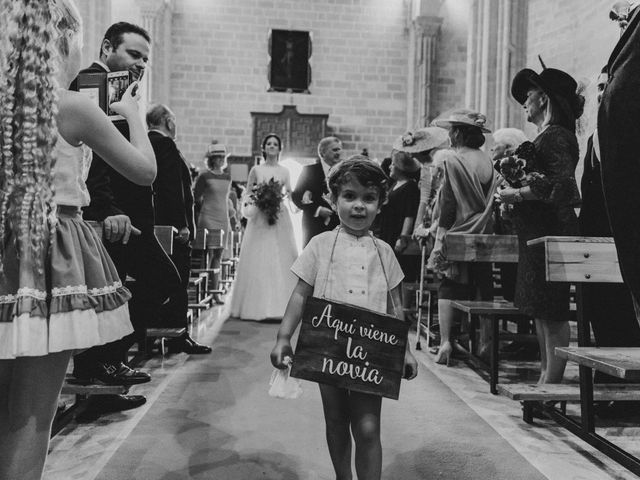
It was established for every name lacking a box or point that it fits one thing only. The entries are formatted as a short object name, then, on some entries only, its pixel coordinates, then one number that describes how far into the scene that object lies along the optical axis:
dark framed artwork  14.37
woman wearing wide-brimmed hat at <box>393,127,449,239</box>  5.30
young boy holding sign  1.96
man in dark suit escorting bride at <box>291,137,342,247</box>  6.33
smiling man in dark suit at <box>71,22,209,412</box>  2.78
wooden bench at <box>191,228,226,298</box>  6.17
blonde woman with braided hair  1.36
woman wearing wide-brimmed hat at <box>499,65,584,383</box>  3.18
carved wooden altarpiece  13.74
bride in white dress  6.38
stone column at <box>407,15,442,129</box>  14.16
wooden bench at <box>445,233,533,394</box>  4.02
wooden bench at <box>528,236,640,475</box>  2.66
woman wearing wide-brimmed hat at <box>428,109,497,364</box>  4.30
